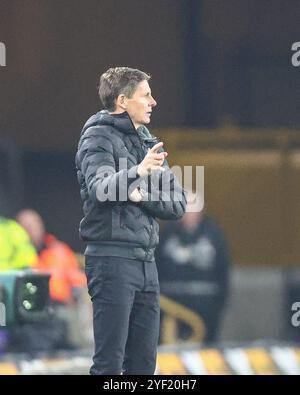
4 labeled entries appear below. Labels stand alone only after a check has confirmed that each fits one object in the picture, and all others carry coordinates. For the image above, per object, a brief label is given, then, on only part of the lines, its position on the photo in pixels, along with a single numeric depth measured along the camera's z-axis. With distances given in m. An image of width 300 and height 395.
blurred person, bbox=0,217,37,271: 12.56
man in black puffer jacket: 7.14
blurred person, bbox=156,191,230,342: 14.03
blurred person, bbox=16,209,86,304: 13.67
